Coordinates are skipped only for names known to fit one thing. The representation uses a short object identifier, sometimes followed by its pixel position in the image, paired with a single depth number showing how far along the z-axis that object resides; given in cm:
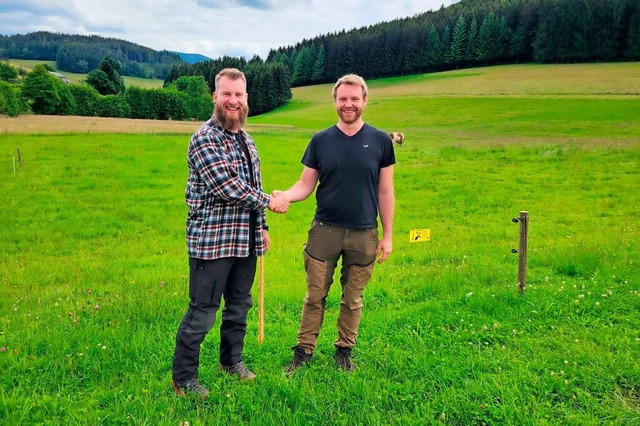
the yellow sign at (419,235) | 559
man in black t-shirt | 413
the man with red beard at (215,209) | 371
